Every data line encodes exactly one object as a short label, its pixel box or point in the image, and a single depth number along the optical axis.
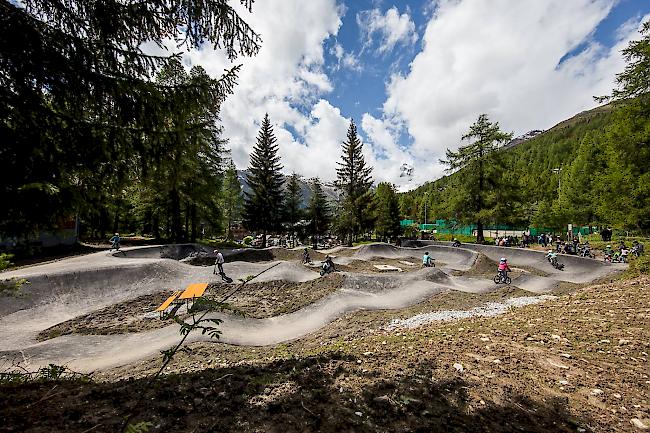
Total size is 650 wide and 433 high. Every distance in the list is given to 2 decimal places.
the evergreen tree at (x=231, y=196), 59.57
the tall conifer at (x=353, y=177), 47.17
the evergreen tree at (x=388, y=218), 50.62
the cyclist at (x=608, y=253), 22.06
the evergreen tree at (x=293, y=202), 51.78
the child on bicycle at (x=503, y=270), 17.38
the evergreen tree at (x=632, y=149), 18.27
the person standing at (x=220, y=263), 17.91
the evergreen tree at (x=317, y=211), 52.66
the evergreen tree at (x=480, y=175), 38.12
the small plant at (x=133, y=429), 1.88
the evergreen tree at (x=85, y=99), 3.92
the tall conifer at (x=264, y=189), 41.81
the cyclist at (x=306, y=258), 25.88
